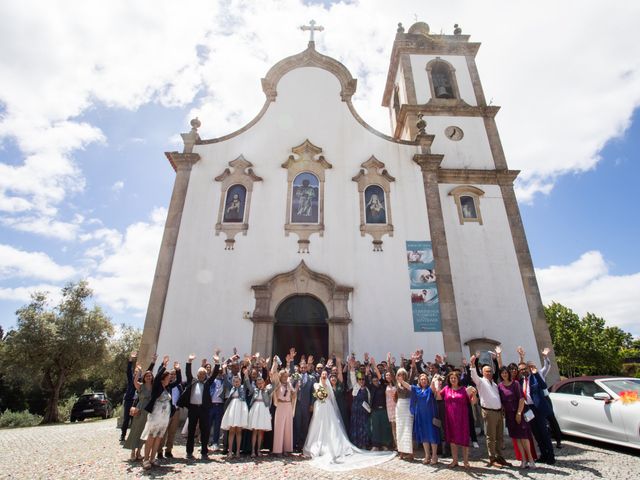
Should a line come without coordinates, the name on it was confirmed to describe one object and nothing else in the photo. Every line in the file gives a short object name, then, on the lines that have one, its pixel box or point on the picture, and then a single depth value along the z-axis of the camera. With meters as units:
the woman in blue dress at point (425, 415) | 6.37
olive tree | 19.77
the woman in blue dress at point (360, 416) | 7.42
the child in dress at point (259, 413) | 6.70
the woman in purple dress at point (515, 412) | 6.04
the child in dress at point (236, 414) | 6.58
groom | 7.43
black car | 19.45
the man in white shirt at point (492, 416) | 6.15
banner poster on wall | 11.50
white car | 6.77
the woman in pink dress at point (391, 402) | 7.28
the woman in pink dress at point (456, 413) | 6.04
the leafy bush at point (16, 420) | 17.72
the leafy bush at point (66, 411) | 22.41
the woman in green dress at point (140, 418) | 6.31
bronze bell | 18.44
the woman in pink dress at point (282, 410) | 6.92
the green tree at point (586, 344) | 33.09
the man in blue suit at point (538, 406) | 6.31
